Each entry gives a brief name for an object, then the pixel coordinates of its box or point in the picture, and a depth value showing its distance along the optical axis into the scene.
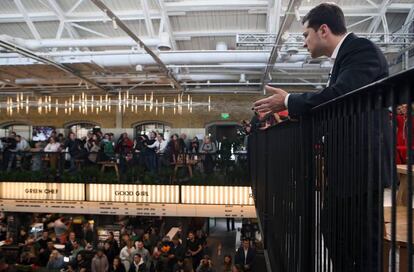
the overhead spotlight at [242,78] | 13.45
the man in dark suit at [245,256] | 8.30
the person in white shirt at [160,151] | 10.77
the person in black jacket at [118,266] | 8.47
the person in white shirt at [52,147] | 11.80
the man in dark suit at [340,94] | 1.10
